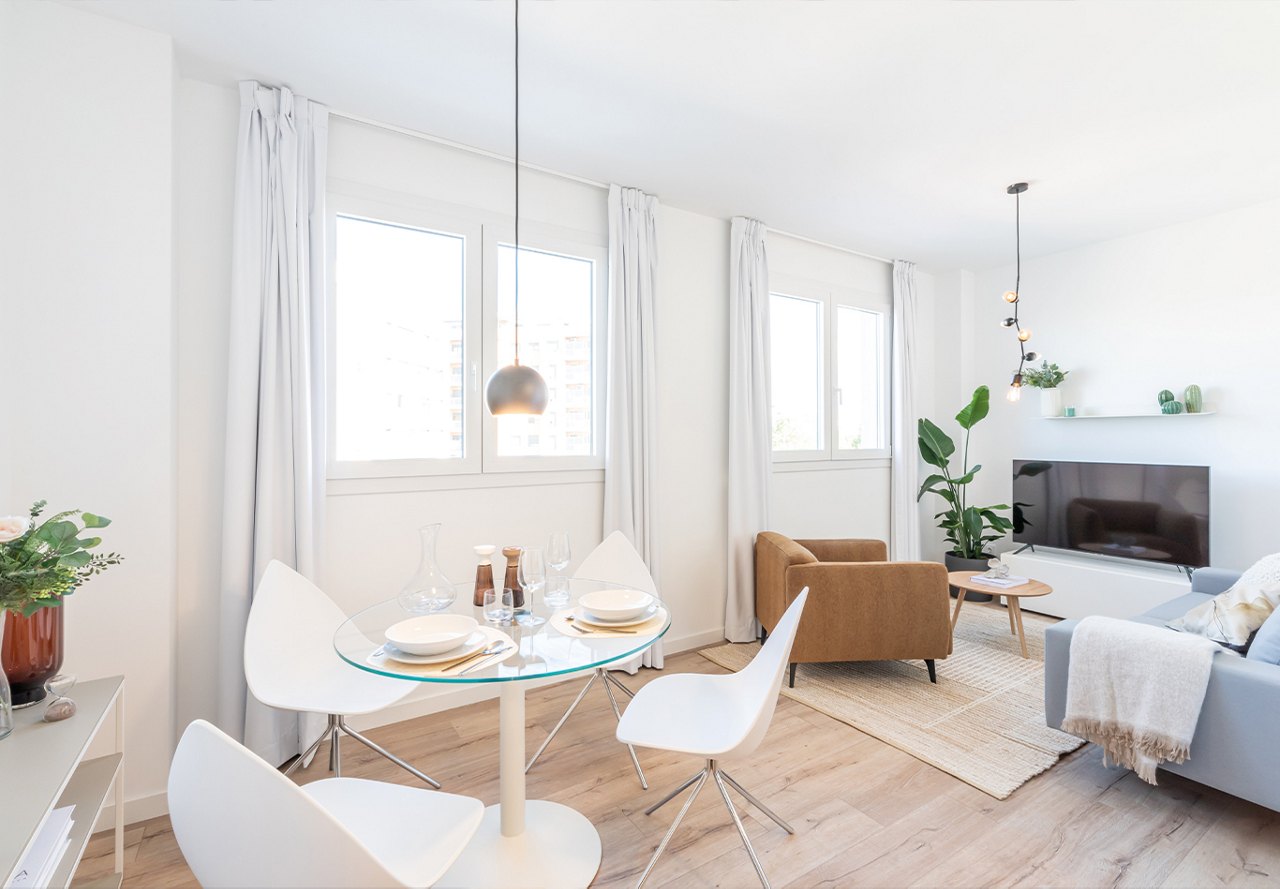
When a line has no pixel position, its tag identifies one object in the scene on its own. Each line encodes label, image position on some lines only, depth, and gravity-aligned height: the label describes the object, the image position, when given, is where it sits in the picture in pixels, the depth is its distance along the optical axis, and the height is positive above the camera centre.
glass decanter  1.97 -0.44
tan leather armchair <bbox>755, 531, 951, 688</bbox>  3.18 -0.84
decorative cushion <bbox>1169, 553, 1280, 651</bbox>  2.26 -0.62
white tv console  4.05 -0.92
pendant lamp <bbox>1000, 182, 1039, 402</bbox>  3.58 +0.92
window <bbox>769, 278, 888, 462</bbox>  4.61 +0.64
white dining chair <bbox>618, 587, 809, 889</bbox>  1.72 -0.83
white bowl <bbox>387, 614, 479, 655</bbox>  1.59 -0.52
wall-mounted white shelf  4.11 +0.26
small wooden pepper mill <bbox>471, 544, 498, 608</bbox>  2.04 -0.42
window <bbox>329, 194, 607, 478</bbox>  2.88 +0.59
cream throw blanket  2.04 -0.85
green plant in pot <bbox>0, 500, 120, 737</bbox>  1.53 -0.35
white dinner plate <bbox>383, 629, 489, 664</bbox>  1.60 -0.54
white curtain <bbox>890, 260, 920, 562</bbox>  5.08 +0.14
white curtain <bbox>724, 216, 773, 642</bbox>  4.03 +0.24
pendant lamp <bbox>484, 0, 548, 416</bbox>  1.93 +0.20
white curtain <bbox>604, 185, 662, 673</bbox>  3.50 +0.43
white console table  1.20 -0.72
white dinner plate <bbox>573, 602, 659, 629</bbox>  1.89 -0.53
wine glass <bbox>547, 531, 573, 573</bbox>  2.15 -0.36
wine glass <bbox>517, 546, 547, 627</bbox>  2.01 -0.41
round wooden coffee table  3.60 -0.84
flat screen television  4.03 -0.42
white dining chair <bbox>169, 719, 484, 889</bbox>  1.07 -0.67
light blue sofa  1.91 -0.92
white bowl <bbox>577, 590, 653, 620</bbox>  1.90 -0.50
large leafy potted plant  4.83 -0.47
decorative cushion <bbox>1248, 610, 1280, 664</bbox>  2.05 -0.66
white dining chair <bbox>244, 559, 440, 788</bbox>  2.00 -0.75
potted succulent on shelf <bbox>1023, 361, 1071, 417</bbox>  4.79 +0.54
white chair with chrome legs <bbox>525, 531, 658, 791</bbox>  2.81 -0.54
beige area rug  2.55 -1.28
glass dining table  1.59 -0.80
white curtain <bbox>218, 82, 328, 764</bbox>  2.44 +0.33
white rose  1.52 -0.19
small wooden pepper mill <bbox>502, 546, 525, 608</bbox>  2.01 -0.41
